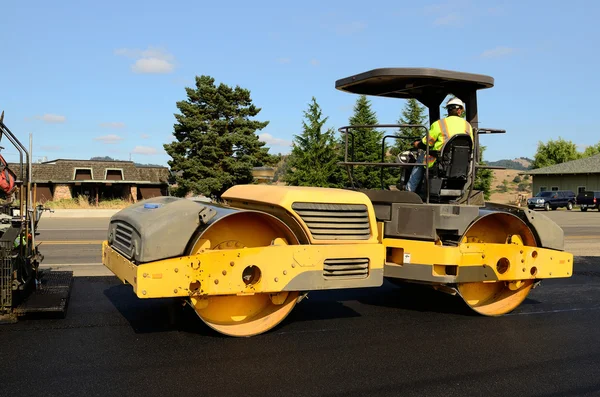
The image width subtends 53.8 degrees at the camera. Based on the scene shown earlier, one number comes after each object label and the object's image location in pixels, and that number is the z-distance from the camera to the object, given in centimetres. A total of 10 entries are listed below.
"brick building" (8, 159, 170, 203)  4888
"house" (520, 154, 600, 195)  5166
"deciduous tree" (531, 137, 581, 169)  6669
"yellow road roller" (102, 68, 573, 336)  489
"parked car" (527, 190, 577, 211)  4424
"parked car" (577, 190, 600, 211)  4169
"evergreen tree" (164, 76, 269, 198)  4056
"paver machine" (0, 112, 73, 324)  550
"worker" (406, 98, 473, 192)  605
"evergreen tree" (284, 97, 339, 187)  3272
